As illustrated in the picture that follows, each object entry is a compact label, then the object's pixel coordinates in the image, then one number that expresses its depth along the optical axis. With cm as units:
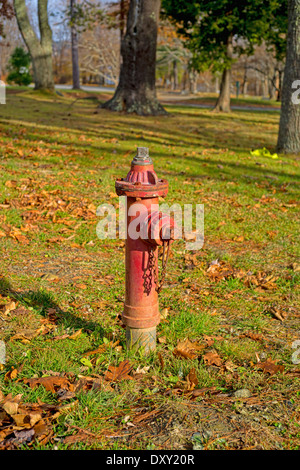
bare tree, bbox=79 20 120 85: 4791
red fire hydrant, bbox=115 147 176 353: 259
